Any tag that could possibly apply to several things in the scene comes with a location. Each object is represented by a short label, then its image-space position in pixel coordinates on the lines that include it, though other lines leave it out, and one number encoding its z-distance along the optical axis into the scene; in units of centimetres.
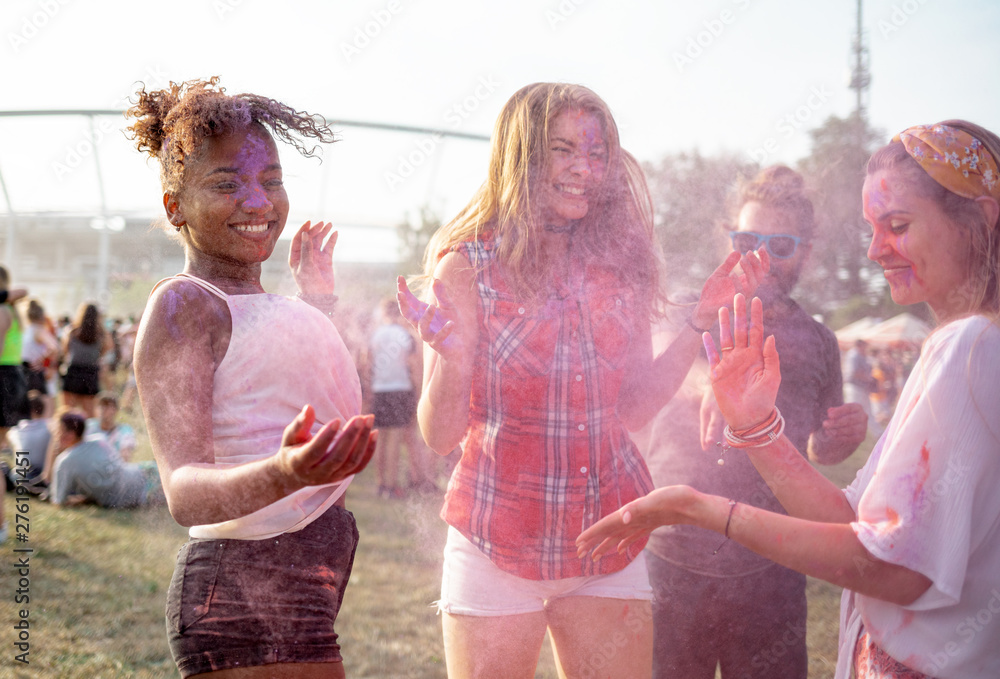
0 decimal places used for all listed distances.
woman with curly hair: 109
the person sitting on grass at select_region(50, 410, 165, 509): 317
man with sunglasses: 180
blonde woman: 136
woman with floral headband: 107
